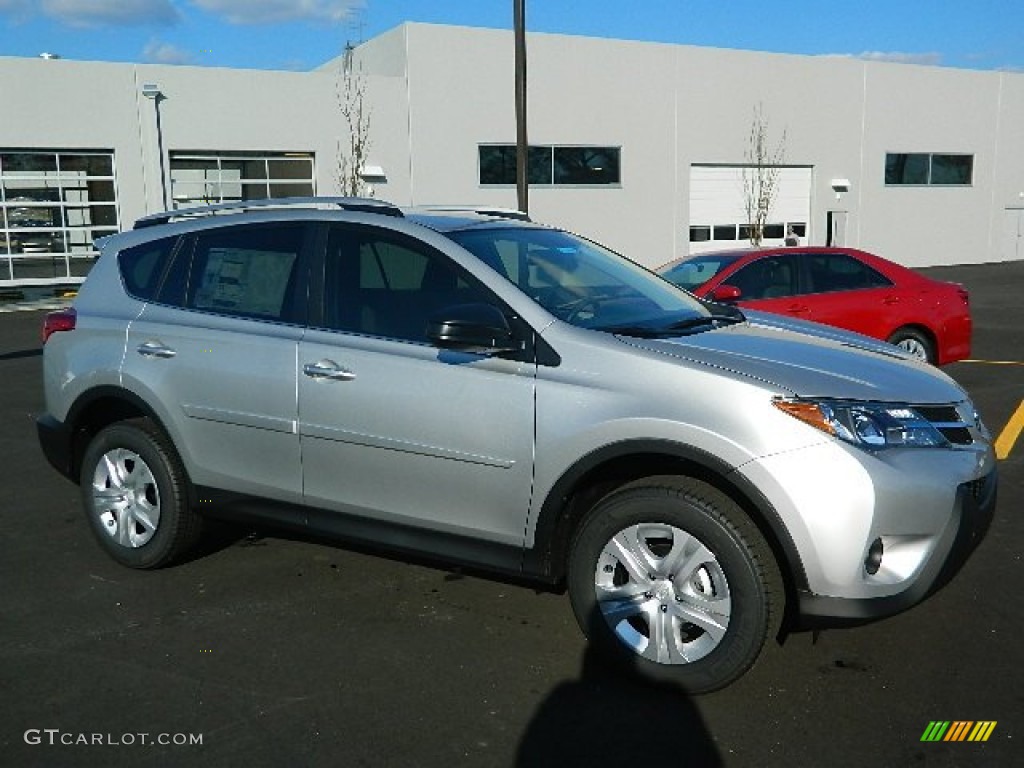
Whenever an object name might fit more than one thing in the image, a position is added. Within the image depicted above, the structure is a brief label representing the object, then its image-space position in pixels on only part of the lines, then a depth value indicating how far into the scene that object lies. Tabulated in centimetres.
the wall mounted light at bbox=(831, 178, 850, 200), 3189
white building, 2175
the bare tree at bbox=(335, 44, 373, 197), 2334
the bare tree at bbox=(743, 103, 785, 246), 3006
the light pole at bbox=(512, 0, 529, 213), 1244
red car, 896
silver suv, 320
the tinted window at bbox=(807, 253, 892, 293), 923
